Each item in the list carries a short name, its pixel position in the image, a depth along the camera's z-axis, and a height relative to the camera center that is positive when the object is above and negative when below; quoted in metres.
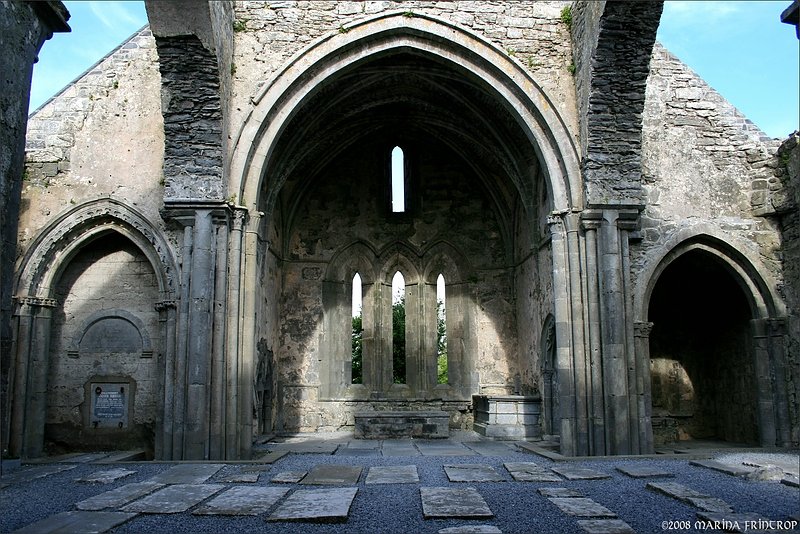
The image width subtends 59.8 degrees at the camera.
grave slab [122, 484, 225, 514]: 5.79 -1.20
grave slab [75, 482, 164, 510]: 5.91 -1.19
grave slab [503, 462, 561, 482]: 7.49 -1.25
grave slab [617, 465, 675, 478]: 7.41 -1.21
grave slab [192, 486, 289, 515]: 5.74 -1.21
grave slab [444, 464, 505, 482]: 7.42 -1.24
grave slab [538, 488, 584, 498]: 6.43 -1.22
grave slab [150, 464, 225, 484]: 7.47 -1.25
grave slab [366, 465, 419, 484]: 7.32 -1.23
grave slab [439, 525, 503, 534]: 4.89 -1.18
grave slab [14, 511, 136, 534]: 5.00 -1.18
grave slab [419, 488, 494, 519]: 5.52 -1.19
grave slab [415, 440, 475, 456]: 10.38 -1.36
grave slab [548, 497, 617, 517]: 5.52 -1.20
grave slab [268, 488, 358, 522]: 5.40 -1.20
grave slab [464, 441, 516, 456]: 10.41 -1.37
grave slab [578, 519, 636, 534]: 4.89 -1.19
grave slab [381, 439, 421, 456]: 10.45 -1.36
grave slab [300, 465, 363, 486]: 7.31 -1.22
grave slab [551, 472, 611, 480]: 7.48 -1.23
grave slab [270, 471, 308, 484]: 7.38 -1.23
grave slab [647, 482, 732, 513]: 5.57 -1.16
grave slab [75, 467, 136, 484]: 7.41 -1.22
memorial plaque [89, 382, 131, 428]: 10.45 -0.60
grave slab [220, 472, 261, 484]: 7.45 -1.24
